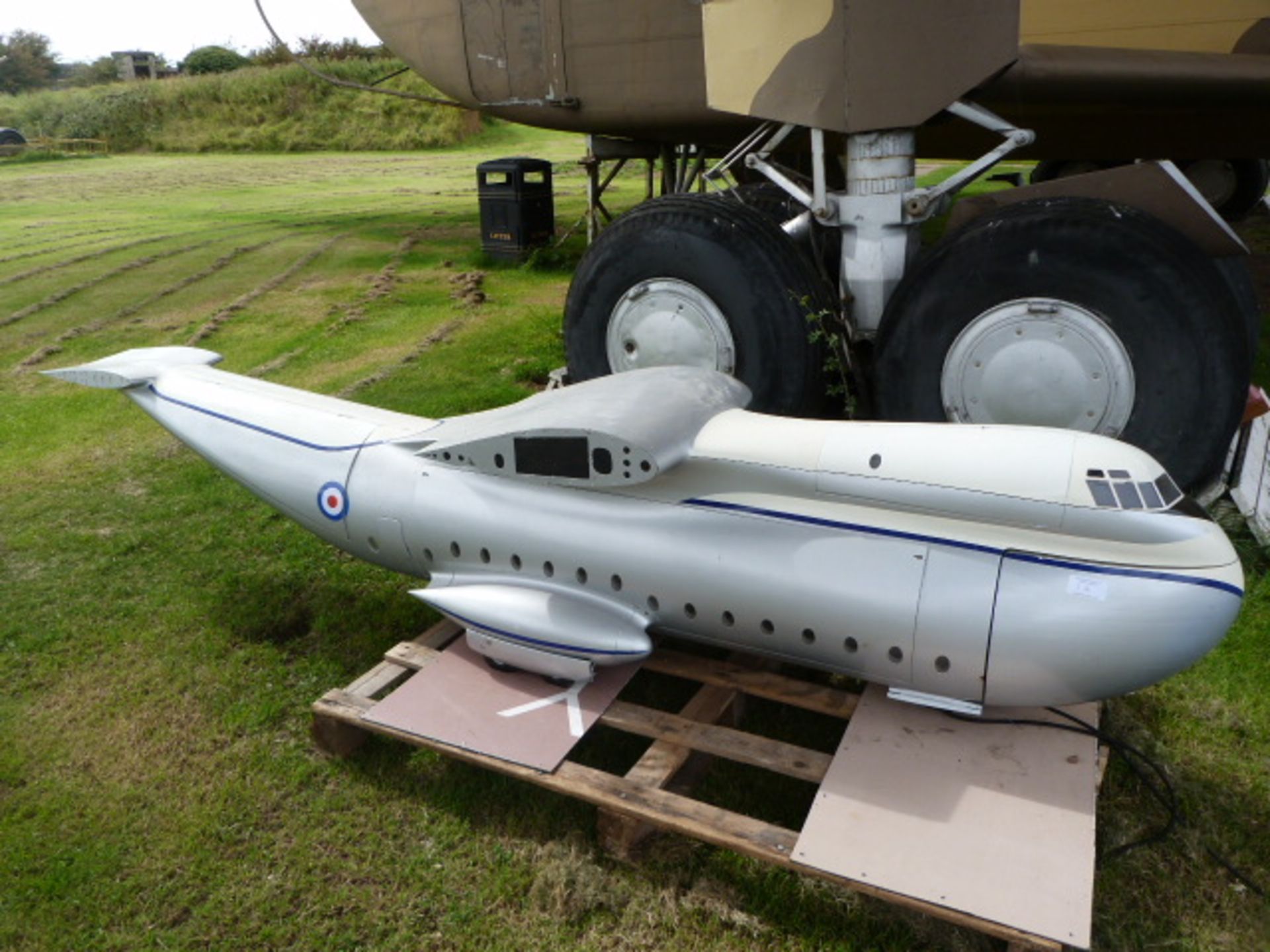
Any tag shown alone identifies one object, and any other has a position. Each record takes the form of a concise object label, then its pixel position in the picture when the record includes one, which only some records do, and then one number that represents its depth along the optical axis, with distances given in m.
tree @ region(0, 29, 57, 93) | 80.62
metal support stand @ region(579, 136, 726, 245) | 11.41
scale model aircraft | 3.54
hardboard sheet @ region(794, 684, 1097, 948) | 3.20
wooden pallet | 3.53
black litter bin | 15.49
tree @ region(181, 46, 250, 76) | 64.06
